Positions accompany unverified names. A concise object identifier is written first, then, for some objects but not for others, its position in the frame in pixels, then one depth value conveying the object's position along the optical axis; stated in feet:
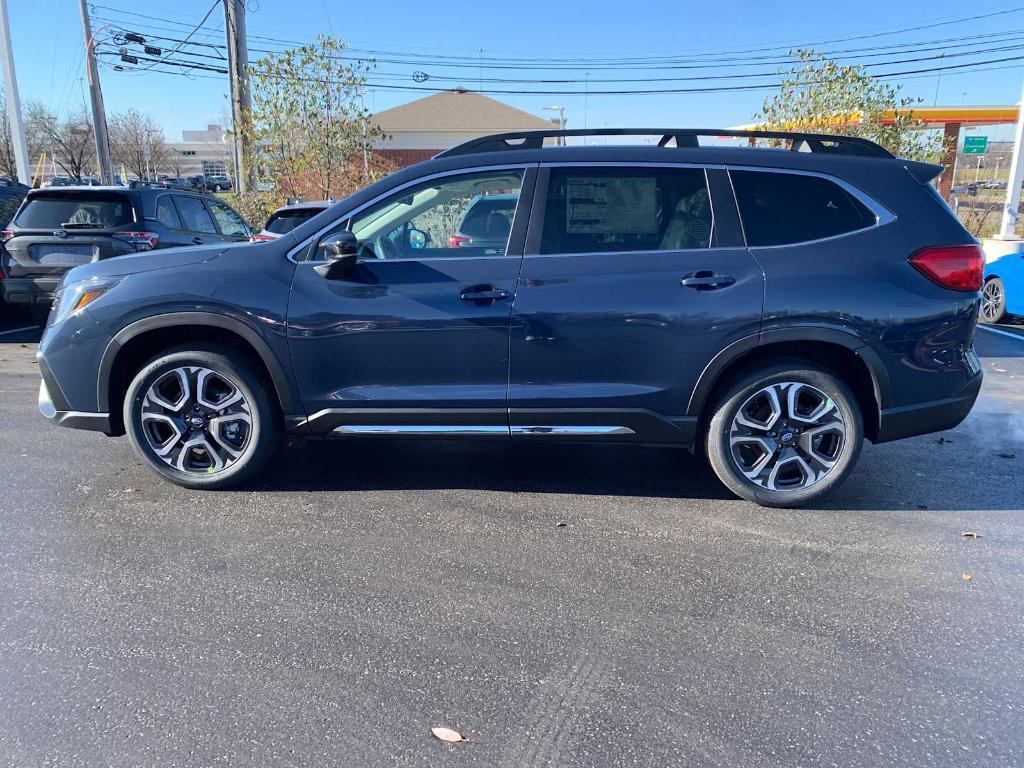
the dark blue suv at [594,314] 12.01
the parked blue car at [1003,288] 30.55
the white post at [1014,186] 41.11
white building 283.59
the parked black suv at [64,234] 25.55
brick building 134.31
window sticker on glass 12.37
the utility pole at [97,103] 76.64
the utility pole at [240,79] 46.98
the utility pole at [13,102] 50.16
